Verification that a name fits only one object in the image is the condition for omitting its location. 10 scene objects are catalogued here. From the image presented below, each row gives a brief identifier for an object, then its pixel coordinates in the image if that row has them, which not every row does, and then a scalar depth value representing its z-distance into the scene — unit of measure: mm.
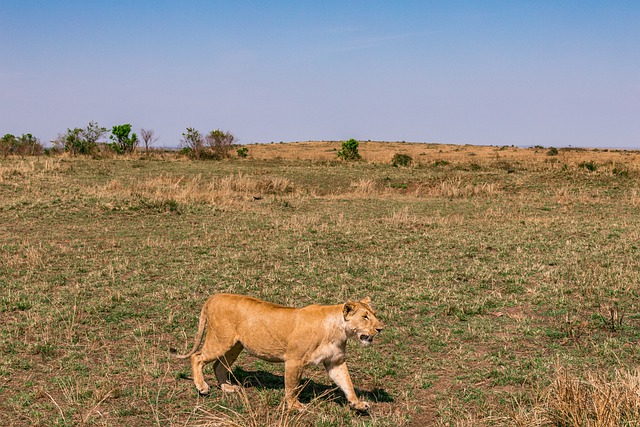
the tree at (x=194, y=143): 43050
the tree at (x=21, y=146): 42712
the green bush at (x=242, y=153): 48756
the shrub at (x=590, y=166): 30547
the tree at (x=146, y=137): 46700
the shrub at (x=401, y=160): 37250
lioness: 5742
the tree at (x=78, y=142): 42312
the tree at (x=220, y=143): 43988
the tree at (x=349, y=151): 43281
